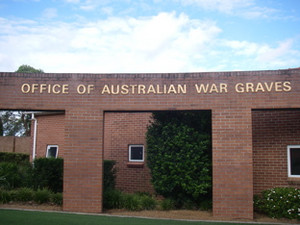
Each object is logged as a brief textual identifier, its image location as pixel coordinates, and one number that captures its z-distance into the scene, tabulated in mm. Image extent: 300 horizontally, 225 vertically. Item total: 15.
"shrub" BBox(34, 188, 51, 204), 10148
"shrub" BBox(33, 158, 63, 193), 11477
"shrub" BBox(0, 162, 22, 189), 11641
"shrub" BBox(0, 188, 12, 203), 10133
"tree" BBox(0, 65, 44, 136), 43531
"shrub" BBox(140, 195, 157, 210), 9883
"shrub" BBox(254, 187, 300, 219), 9102
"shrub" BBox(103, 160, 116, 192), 11838
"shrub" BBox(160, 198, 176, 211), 9812
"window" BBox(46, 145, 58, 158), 16922
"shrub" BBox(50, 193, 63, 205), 10055
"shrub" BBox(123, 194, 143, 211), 9781
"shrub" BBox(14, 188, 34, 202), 10258
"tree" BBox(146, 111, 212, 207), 9625
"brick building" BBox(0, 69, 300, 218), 9234
